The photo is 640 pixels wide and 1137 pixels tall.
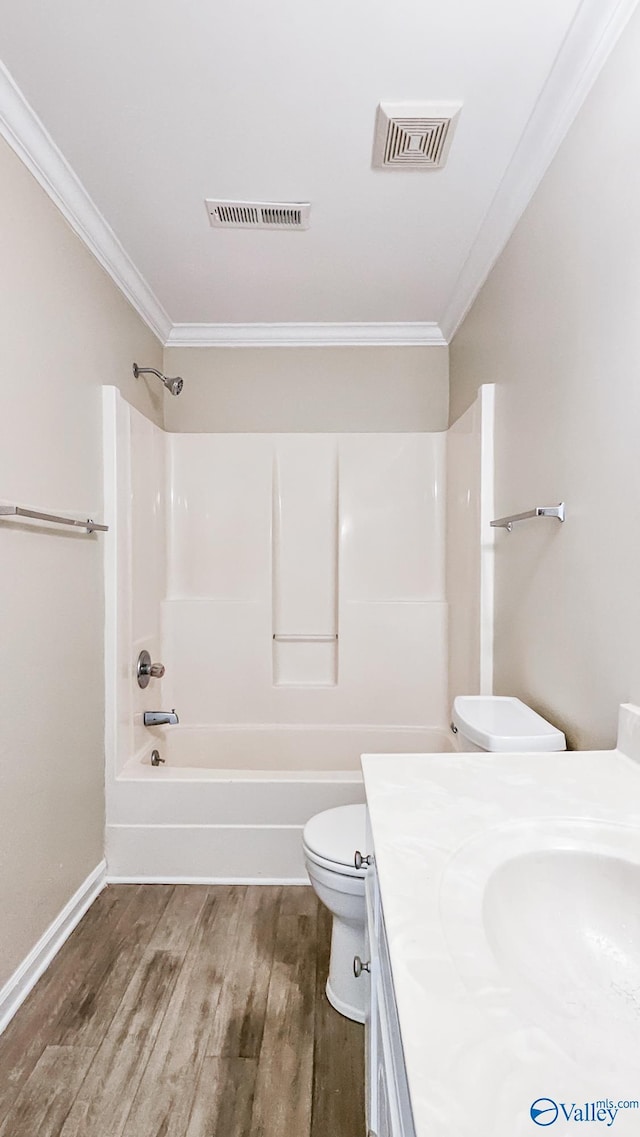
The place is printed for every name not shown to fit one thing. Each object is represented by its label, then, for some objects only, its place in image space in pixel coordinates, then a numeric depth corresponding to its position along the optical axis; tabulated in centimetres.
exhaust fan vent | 165
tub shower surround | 315
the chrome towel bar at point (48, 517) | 161
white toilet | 155
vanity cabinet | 68
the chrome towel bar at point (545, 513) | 167
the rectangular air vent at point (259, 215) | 209
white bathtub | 237
